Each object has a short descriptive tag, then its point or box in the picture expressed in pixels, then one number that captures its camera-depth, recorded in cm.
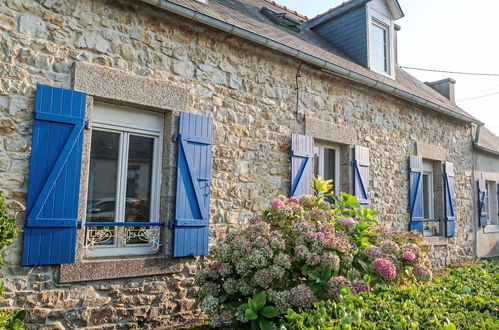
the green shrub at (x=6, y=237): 301
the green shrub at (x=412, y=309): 205
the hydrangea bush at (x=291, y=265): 329
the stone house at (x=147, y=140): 365
